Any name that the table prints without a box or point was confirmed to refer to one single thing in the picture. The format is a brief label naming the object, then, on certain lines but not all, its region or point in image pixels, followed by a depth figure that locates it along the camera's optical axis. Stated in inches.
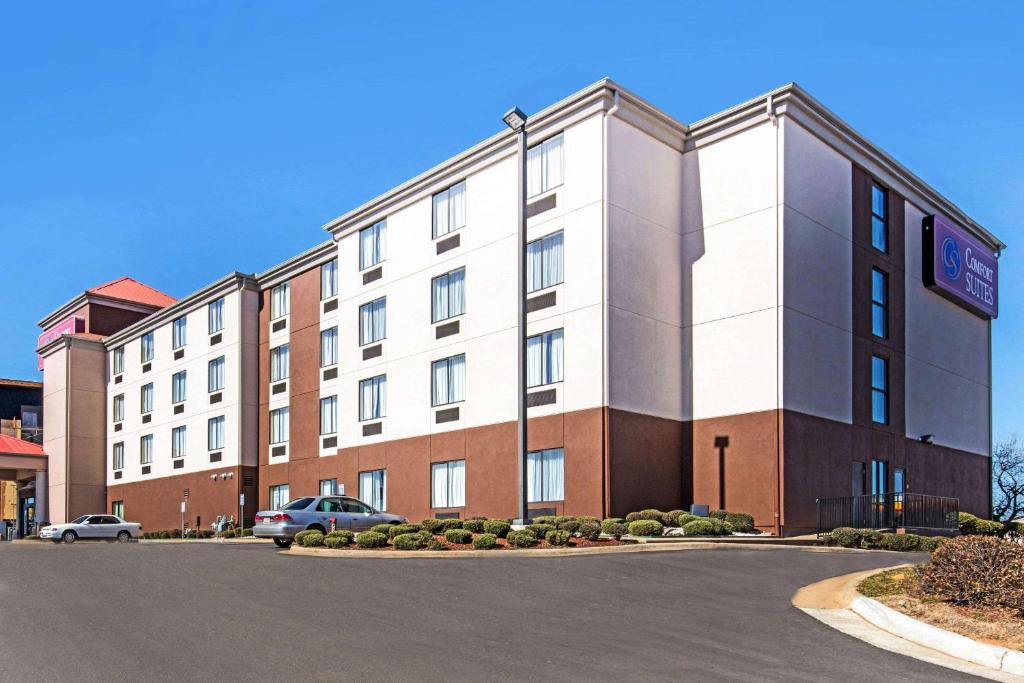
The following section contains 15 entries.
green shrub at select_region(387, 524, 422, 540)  998.4
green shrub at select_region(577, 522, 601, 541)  949.2
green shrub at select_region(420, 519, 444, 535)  1090.7
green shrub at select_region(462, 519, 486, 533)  1027.9
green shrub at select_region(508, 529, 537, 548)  897.5
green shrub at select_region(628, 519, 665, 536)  1063.6
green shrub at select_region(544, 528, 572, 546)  900.0
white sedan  1779.0
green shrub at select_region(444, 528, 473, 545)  922.7
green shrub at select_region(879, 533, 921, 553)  941.8
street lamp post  967.0
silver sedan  1093.1
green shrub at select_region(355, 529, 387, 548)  948.6
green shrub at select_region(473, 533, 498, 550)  889.6
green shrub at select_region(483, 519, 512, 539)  977.5
